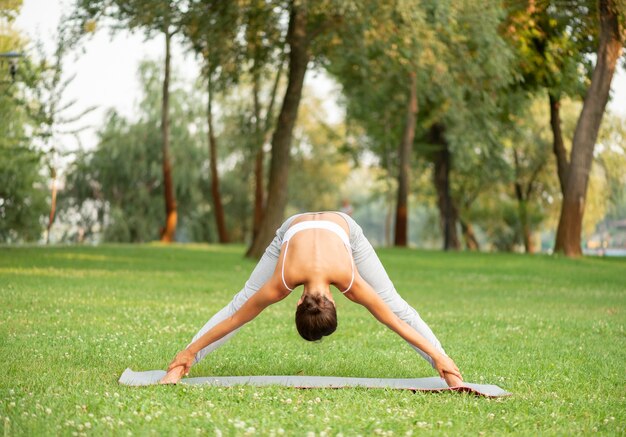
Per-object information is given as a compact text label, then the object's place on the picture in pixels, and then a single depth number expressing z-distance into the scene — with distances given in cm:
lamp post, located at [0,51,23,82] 2173
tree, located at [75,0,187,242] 2333
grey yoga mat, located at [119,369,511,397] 744
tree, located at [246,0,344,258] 2603
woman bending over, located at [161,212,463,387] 674
